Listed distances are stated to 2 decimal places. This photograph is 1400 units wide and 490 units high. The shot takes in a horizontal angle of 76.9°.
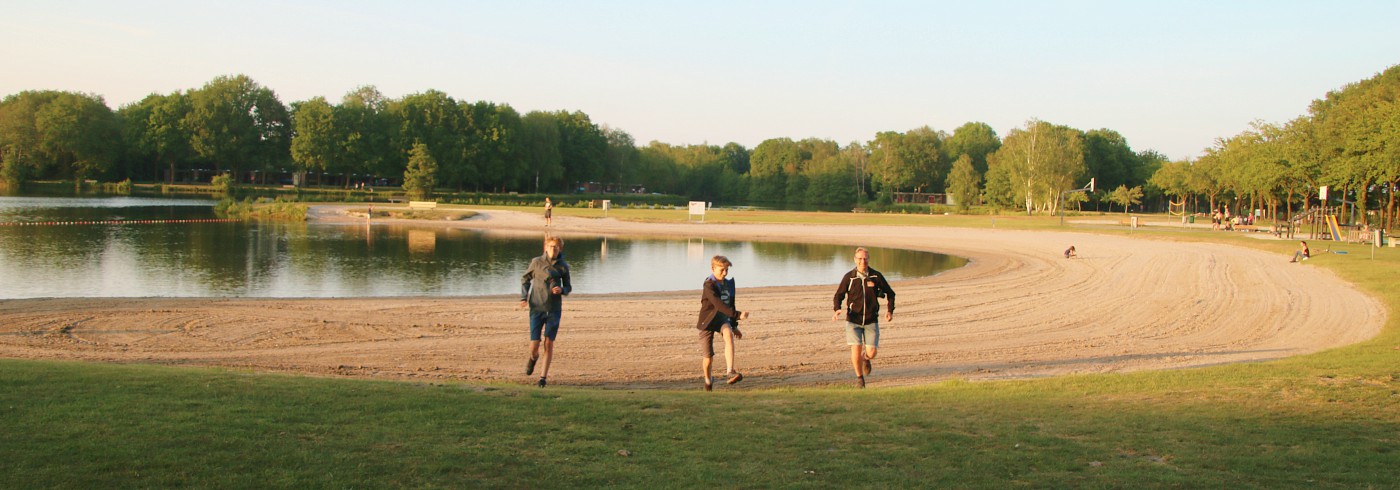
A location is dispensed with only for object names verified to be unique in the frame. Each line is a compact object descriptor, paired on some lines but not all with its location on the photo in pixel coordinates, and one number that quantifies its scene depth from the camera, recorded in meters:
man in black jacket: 11.05
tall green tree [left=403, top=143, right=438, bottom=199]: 93.69
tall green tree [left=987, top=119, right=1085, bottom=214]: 91.00
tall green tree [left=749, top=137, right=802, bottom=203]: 147.62
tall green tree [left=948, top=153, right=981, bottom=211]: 106.12
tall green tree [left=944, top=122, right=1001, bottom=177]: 140.62
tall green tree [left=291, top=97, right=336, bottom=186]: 98.56
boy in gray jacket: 10.91
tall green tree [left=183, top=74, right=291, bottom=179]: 102.31
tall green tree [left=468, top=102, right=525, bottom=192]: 102.81
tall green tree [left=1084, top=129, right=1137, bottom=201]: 113.88
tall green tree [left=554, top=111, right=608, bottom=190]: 124.19
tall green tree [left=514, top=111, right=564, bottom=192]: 110.19
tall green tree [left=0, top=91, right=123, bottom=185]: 103.06
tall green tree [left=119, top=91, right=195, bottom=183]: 103.19
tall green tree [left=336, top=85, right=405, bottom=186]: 100.50
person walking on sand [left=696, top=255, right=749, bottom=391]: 10.80
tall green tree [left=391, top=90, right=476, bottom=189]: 100.81
